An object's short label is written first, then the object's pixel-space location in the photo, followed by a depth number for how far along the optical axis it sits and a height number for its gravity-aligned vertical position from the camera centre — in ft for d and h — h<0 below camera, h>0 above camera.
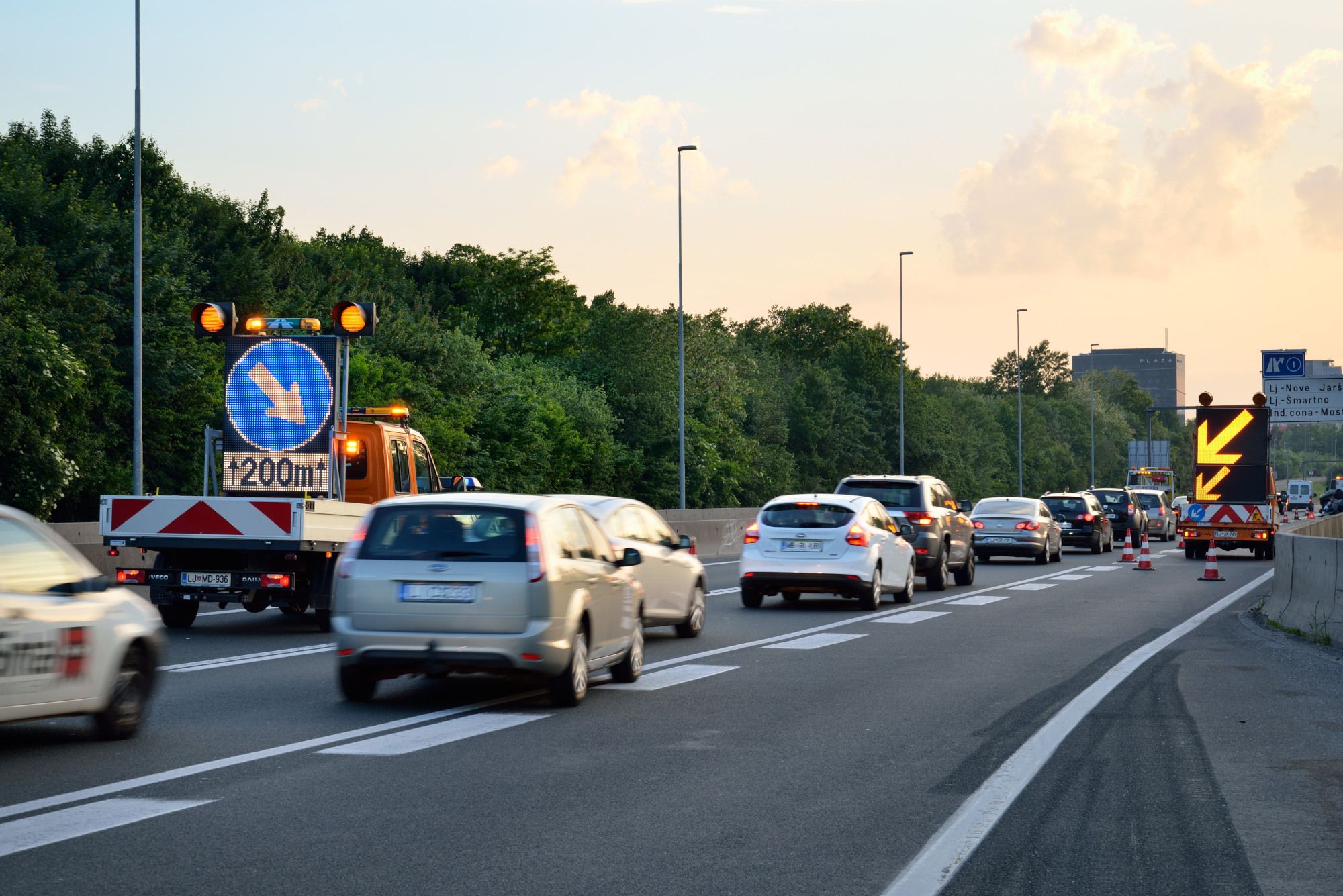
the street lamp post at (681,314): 149.68 +15.96
